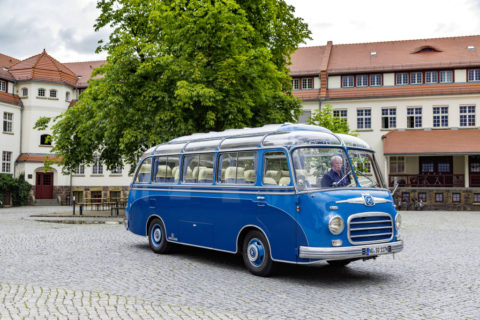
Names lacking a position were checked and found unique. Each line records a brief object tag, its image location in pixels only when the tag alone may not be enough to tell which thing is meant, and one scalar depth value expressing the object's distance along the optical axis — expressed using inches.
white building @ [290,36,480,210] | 1467.8
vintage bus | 334.0
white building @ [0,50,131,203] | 1684.3
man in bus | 348.5
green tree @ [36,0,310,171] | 789.9
